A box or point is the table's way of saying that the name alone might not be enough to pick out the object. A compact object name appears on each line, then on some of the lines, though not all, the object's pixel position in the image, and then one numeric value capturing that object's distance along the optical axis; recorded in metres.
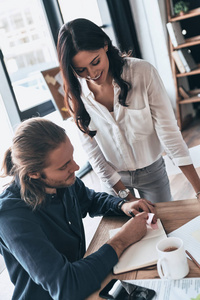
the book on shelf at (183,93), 4.51
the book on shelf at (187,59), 4.34
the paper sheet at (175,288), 0.90
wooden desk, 1.07
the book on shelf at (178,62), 4.34
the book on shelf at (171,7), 4.40
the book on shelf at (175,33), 4.24
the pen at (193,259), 1.00
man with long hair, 1.05
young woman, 1.38
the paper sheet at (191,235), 1.06
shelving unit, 4.23
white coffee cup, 0.94
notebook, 1.08
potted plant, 4.23
